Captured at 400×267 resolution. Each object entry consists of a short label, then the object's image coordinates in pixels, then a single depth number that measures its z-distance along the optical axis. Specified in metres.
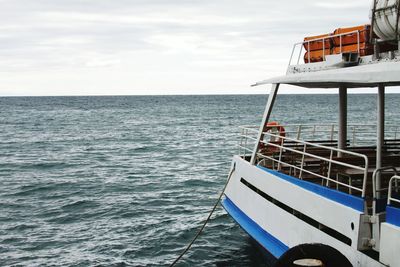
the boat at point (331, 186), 7.09
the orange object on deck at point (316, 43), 10.55
